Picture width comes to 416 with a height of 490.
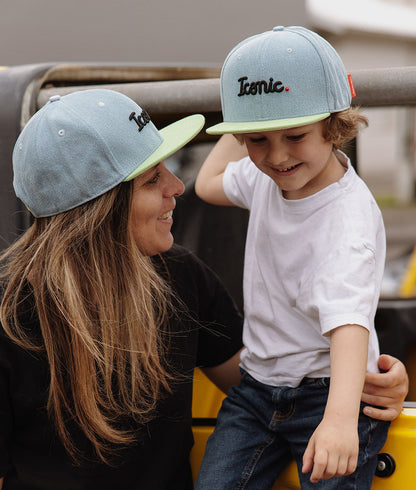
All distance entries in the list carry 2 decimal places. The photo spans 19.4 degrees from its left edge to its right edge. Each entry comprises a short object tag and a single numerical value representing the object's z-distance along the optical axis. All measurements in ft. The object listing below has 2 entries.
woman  5.82
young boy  5.57
